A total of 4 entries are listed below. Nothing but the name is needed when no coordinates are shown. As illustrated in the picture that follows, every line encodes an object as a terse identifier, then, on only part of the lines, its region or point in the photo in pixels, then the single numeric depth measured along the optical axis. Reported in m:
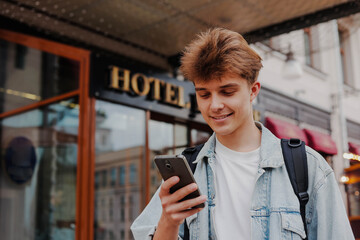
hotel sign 5.48
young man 1.46
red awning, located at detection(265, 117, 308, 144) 8.69
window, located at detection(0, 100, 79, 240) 6.30
